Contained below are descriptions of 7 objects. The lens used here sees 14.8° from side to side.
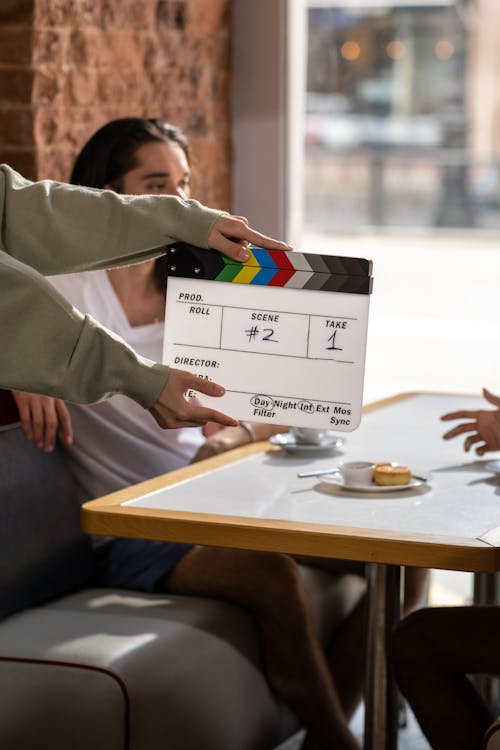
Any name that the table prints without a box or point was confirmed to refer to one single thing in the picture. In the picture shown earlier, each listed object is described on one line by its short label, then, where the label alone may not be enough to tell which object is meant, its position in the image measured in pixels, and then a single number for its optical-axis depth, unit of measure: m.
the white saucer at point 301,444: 3.95
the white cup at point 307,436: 4.00
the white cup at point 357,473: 3.45
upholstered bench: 3.38
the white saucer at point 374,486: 3.40
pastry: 3.44
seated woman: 3.87
